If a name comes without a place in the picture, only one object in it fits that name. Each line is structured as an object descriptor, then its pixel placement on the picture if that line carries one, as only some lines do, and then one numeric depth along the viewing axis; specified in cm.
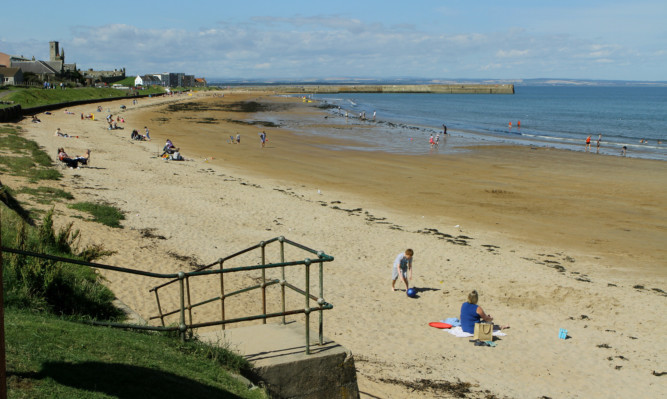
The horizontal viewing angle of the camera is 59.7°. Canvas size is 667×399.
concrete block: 614
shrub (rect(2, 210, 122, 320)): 696
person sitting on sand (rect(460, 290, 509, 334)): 1073
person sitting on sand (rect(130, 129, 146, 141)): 3934
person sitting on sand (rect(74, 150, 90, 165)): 2460
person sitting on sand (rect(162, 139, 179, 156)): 3177
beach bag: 1041
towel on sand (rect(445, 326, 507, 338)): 1069
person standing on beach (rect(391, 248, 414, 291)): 1277
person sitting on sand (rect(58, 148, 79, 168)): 2403
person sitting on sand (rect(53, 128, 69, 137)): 3561
